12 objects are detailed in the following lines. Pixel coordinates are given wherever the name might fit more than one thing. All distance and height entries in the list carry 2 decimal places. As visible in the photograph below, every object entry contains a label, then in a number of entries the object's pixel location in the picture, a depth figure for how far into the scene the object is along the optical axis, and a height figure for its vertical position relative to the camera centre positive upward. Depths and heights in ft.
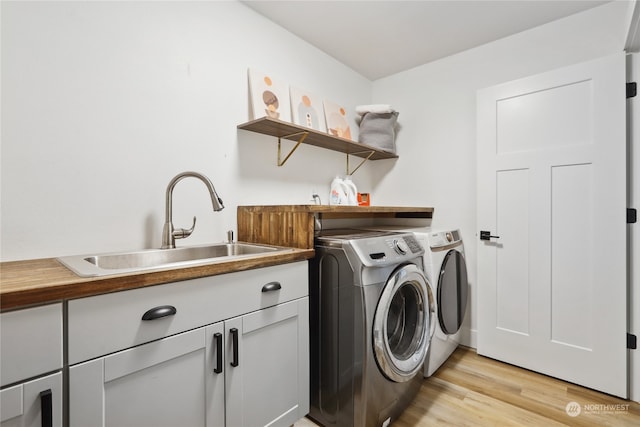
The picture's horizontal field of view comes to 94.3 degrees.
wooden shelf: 6.02 +1.73
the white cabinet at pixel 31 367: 2.38 -1.30
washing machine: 4.56 -2.03
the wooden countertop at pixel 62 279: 2.45 -0.66
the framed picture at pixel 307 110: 7.20 +2.53
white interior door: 5.97 -0.36
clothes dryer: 6.24 -1.80
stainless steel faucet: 4.80 +0.07
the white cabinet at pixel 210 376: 2.89 -1.94
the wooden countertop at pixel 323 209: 4.95 +0.01
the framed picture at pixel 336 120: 8.17 +2.55
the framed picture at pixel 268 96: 6.40 +2.55
